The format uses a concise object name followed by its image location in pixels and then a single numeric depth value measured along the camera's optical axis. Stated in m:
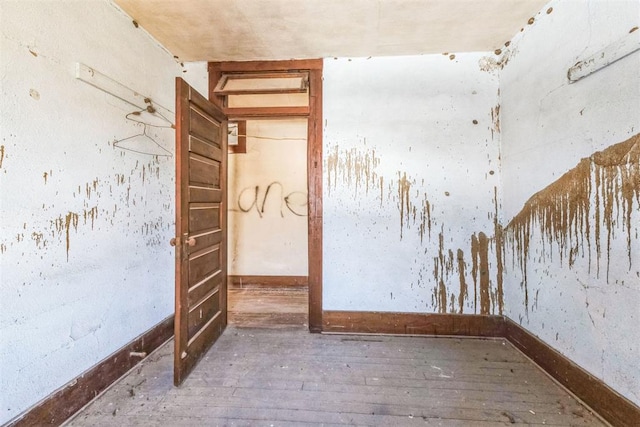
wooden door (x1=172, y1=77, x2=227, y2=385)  1.73
